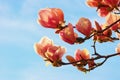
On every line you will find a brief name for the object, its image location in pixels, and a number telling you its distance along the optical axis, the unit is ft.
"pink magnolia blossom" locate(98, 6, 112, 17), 7.31
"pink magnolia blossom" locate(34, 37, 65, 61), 6.91
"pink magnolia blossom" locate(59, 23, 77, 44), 6.61
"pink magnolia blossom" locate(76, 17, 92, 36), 6.64
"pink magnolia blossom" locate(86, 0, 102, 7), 7.29
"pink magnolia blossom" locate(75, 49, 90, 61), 7.17
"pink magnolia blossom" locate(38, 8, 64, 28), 6.78
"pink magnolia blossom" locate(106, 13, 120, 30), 7.11
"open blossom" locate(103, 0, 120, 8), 7.02
